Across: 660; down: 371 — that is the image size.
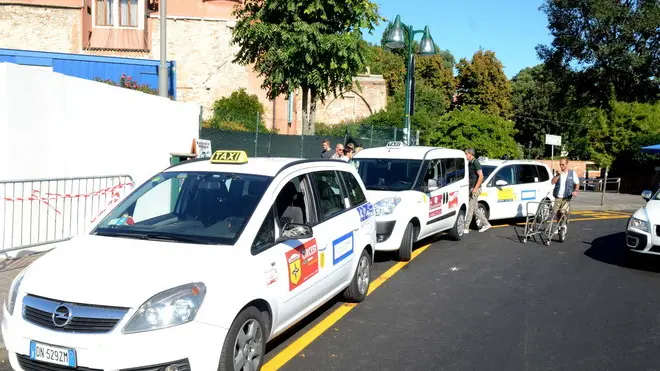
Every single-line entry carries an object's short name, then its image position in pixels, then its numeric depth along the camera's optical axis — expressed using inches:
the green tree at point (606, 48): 1358.3
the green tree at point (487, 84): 2164.1
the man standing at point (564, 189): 467.2
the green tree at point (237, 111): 935.8
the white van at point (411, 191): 363.3
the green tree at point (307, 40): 629.0
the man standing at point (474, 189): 507.5
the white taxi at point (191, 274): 146.6
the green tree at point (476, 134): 903.1
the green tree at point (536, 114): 2112.5
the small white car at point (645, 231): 345.1
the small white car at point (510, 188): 546.6
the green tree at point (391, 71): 2257.6
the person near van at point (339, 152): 520.7
